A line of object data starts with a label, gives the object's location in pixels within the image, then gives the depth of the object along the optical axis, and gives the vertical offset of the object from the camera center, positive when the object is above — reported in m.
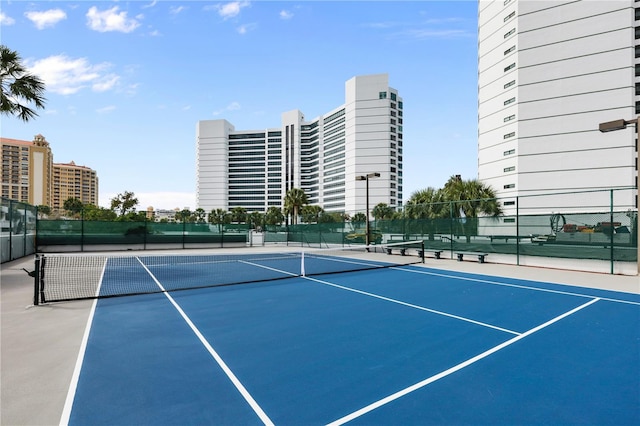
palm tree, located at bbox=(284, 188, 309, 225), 77.69 +4.01
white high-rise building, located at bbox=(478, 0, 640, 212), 51.59 +19.93
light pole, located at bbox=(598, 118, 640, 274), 13.11 +3.60
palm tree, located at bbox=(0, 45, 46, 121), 15.56 +6.12
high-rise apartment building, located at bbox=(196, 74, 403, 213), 122.88 +26.37
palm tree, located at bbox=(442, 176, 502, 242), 37.19 +3.07
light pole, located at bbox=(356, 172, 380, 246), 26.65 -1.17
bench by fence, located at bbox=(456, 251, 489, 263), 18.64 -2.06
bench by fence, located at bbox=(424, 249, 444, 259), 20.93 -2.14
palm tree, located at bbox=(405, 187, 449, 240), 22.50 +0.59
